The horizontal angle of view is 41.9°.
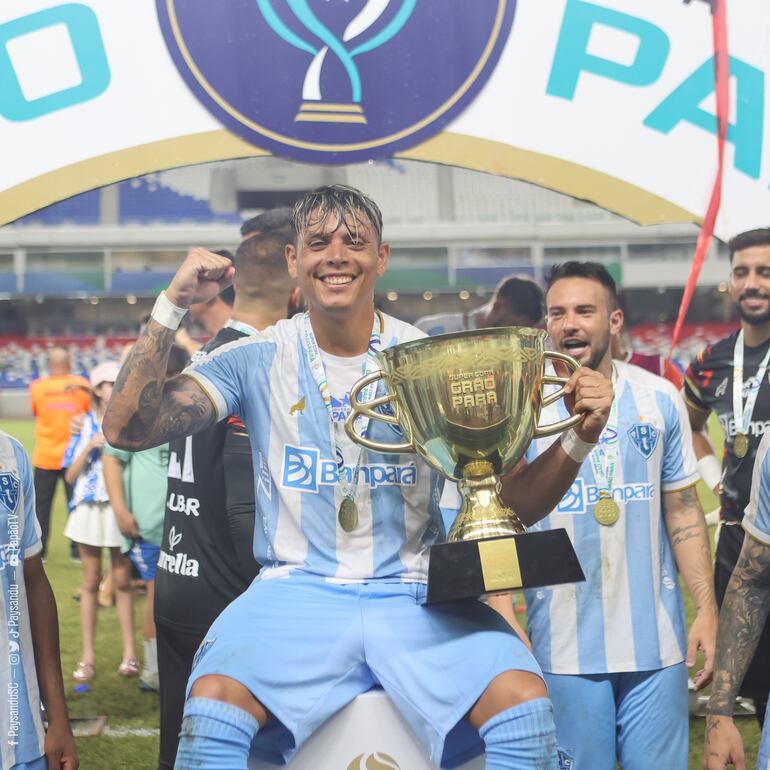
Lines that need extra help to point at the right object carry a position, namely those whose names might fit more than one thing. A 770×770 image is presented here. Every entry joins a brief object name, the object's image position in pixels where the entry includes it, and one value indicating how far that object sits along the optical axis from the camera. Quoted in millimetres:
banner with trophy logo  2865
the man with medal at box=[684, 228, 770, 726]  3537
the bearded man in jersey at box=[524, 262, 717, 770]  2734
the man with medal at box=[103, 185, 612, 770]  1855
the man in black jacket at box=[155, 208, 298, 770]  3107
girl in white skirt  5590
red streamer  3078
